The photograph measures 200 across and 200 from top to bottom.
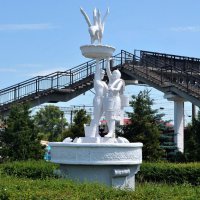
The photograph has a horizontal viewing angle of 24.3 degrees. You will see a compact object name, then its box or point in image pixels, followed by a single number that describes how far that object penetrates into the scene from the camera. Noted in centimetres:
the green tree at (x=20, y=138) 1886
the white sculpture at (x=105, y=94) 1164
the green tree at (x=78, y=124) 2181
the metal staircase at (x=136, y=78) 2278
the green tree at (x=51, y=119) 5116
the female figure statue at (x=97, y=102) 1187
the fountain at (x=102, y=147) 1036
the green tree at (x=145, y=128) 1878
